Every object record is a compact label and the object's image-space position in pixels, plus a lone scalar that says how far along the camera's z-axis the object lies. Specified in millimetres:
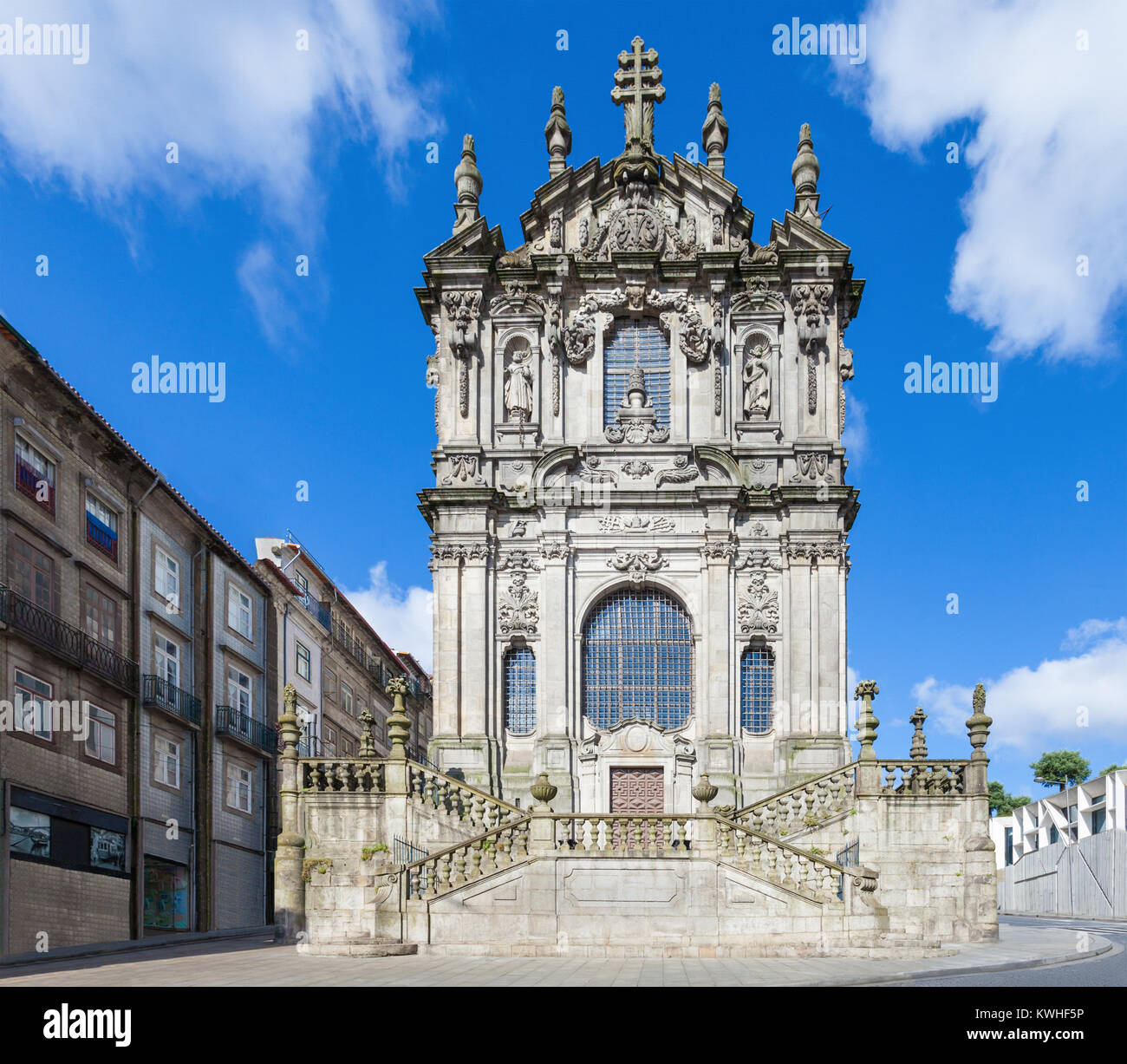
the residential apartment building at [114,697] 28859
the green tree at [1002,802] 96688
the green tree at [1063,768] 97812
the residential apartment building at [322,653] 48456
